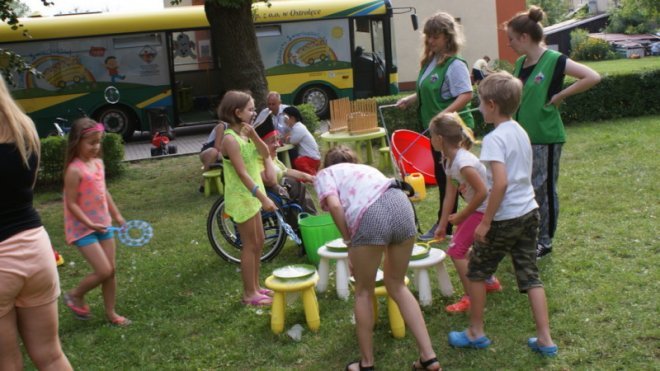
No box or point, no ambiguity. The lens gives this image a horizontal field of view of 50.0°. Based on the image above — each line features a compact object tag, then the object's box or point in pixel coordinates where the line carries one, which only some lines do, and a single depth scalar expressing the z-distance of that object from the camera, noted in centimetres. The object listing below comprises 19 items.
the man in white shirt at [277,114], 884
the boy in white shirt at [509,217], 374
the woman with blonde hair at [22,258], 270
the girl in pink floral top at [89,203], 466
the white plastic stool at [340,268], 497
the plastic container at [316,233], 575
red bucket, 887
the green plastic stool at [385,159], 1030
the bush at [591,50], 4594
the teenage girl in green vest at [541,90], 514
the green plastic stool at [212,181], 930
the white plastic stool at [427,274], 468
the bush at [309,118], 1209
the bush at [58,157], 1131
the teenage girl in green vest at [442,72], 567
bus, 1630
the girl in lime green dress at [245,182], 481
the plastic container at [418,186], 802
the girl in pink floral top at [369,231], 354
